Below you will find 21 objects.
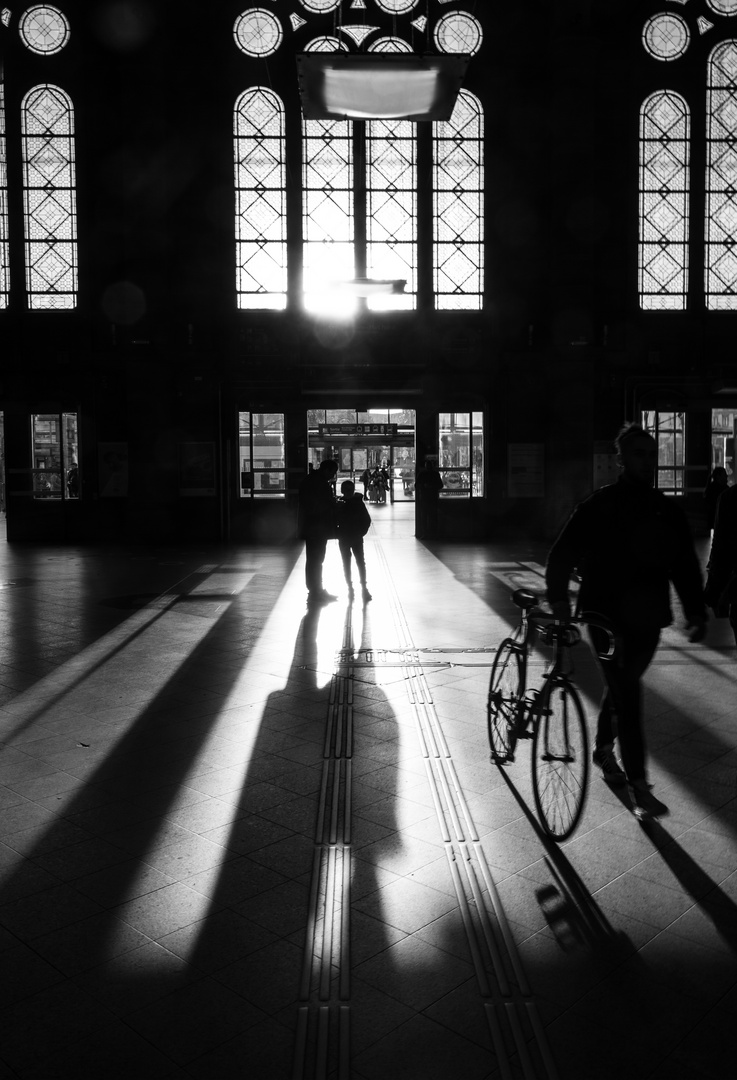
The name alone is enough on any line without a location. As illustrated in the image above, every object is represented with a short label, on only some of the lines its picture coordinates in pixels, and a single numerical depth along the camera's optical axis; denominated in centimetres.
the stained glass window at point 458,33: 2183
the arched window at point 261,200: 2147
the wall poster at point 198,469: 2130
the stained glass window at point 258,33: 2153
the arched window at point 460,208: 2170
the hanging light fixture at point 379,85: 849
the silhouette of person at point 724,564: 557
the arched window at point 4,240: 2150
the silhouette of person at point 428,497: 2128
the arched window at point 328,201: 2161
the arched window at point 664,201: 2162
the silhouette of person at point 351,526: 1273
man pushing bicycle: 476
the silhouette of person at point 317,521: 1227
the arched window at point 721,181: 2170
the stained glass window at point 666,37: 2161
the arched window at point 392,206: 2167
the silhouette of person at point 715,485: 1967
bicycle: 452
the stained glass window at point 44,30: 2133
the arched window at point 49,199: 2138
